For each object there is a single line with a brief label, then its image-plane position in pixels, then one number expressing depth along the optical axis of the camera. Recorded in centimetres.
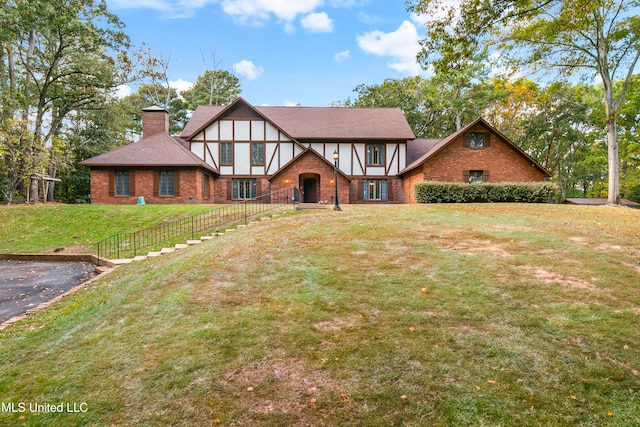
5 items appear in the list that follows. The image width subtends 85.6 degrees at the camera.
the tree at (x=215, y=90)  4697
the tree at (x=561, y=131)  3594
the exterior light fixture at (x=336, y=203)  1697
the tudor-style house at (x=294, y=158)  2355
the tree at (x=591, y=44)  1913
